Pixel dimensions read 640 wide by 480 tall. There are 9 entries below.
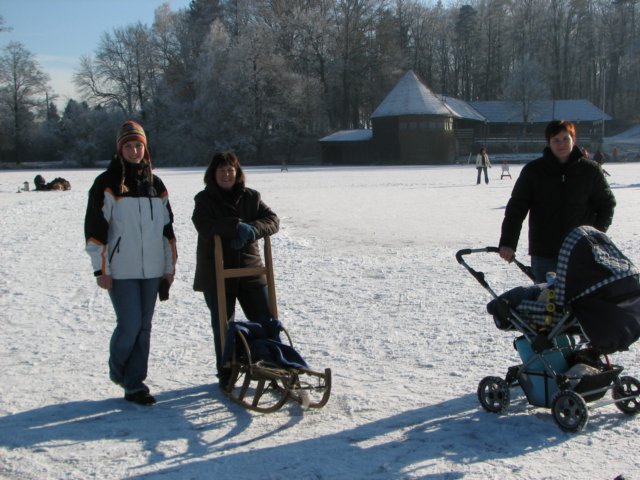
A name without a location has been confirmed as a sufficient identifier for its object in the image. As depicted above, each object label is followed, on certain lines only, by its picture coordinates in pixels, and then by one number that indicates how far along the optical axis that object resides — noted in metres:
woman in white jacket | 4.11
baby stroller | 3.46
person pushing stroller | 4.16
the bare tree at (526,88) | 65.38
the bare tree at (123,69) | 72.19
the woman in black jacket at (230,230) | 4.31
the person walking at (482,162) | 26.53
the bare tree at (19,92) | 66.50
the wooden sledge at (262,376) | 3.99
